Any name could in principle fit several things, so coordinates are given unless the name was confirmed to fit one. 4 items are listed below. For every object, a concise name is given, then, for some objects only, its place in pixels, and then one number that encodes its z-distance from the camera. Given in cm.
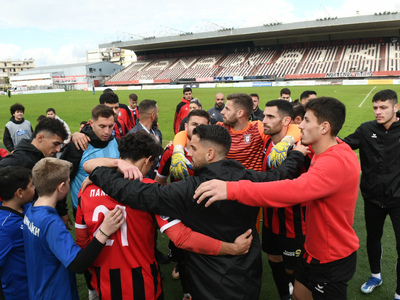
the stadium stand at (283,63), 4197
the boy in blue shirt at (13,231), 226
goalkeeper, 365
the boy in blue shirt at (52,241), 194
